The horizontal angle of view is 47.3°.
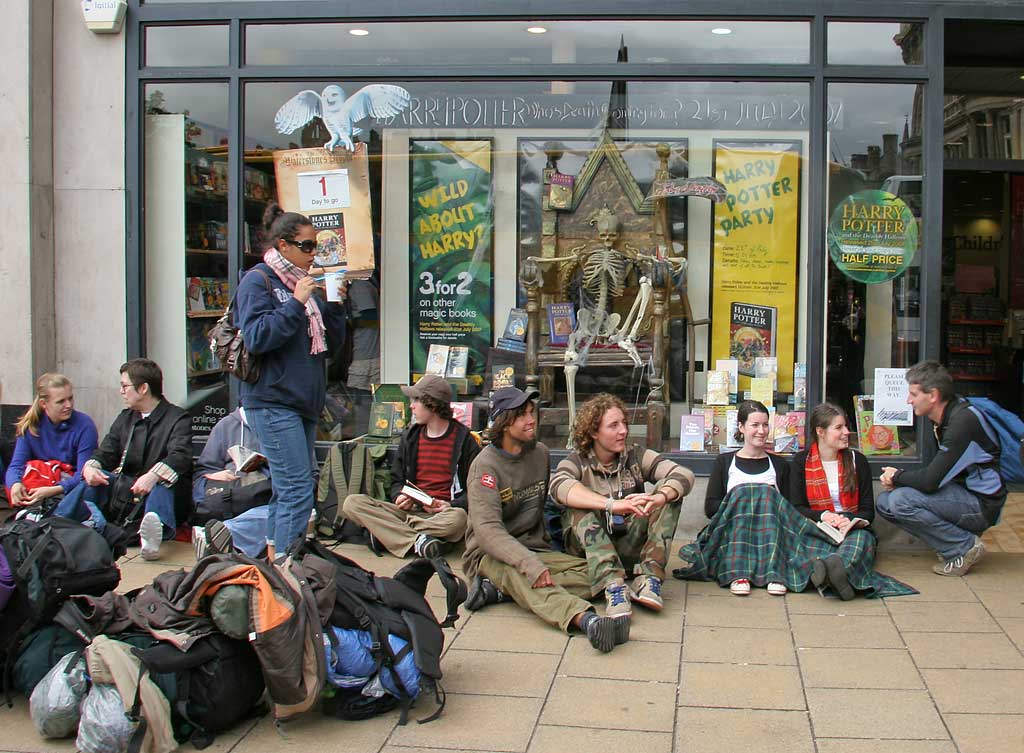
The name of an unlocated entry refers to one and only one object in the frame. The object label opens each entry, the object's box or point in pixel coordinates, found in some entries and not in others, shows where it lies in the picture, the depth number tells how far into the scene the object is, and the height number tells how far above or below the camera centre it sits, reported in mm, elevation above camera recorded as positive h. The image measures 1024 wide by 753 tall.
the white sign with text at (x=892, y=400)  7328 -514
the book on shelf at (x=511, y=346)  7906 -193
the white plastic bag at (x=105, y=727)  3814 -1338
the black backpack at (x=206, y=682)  3904 -1247
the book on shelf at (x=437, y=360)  7988 -291
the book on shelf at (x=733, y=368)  7734 -334
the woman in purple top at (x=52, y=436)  6734 -706
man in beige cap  6582 -961
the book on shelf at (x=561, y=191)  7840 +845
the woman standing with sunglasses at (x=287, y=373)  5574 -272
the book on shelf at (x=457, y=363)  7953 -310
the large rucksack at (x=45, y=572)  4137 -911
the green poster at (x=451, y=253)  7953 +439
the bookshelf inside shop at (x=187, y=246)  7754 +471
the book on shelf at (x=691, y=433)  7543 -748
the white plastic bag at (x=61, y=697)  3953 -1288
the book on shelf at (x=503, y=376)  7863 -394
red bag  6758 -915
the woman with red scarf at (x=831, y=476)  6074 -833
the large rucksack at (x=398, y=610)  4199 -1072
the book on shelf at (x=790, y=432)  7398 -724
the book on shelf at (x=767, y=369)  7676 -336
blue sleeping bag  4160 -1236
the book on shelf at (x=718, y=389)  7711 -470
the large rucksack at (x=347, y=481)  7020 -997
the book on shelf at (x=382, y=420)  7840 -692
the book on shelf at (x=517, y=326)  7910 -57
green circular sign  7309 +510
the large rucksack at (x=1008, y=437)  6094 -621
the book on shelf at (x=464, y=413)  7719 -631
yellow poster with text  7637 +411
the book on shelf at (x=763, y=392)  7613 -484
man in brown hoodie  5316 -1029
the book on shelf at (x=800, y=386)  7500 -439
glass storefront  7367 +734
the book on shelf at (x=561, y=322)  7871 -30
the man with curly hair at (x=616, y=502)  5531 -876
